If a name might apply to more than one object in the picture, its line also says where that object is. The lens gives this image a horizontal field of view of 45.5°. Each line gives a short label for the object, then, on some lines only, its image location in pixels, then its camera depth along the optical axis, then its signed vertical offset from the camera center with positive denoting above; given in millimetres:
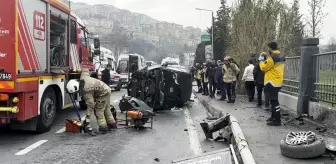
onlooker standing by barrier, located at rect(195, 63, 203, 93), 20036 -334
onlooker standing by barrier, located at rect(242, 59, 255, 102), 13742 -328
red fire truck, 7168 +186
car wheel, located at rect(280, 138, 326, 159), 5441 -1085
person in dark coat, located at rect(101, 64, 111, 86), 17528 -200
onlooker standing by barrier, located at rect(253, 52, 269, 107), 12422 -328
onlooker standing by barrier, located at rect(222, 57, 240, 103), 13781 -122
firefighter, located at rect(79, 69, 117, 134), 8391 -626
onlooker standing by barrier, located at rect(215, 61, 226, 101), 14906 -323
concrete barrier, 5242 -1114
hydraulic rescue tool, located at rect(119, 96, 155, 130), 8789 -1043
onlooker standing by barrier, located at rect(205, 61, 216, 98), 16297 -187
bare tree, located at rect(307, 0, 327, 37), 24000 +3320
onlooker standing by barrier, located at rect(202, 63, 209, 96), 17703 -484
